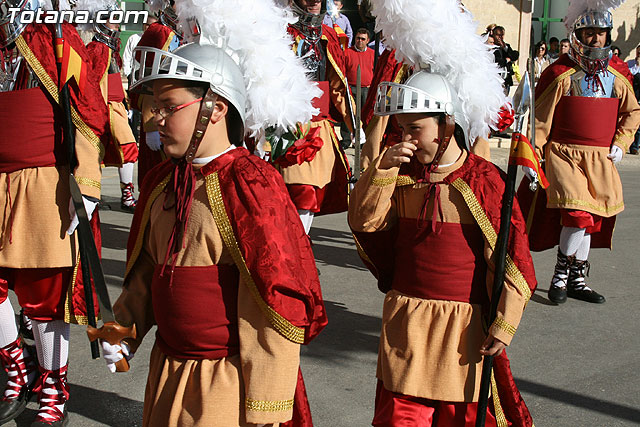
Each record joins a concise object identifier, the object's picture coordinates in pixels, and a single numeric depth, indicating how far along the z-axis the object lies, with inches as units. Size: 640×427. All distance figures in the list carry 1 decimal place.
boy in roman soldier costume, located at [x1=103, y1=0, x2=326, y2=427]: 188.8
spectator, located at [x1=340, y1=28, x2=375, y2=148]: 497.1
